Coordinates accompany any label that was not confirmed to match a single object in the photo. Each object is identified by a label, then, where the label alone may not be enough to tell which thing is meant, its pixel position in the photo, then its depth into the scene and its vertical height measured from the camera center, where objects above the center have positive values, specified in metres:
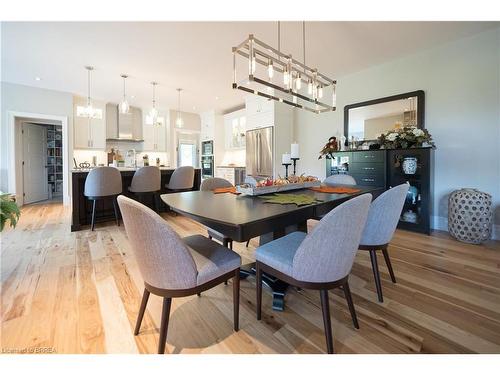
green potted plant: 1.70 -0.27
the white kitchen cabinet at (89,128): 5.38 +1.16
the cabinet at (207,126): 6.70 +1.52
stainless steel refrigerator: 4.75 +0.52
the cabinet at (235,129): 5.98 +1.29
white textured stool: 2.59 -0.47
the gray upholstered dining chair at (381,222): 1.49 -0.32
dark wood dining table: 1.06 -0.20
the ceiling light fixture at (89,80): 3.77 +1.79
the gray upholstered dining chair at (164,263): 0.98 -0.42
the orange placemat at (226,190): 1.92 -0.13
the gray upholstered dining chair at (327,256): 1.02 -0.39
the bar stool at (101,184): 3.12 -0.12
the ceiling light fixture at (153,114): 4.25 +1.16
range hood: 6.02 +1.37
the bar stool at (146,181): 3.52 -0.09
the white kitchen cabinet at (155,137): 6.47 +1.12
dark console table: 2.96 +0.01
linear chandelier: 1.63 +0.87
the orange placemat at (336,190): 1.92 -0.13
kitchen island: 3.22 -0.43
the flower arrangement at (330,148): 3.24 +0.39
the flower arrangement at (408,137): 2.91 +0.51
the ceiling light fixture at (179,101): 4.94 +1.89
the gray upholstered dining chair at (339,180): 2.56 -0.05
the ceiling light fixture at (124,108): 3.85 +1.17
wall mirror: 3.29 +0.97
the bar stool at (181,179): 3.94 -0.06
